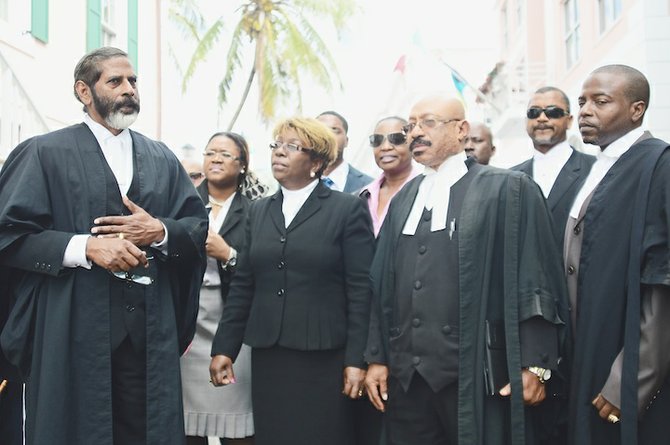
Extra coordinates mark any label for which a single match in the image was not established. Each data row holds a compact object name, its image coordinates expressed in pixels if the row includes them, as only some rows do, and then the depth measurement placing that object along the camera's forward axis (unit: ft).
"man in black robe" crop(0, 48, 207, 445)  12.85
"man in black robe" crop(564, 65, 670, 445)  12.35
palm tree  81.35
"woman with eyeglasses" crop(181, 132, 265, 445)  17.75
